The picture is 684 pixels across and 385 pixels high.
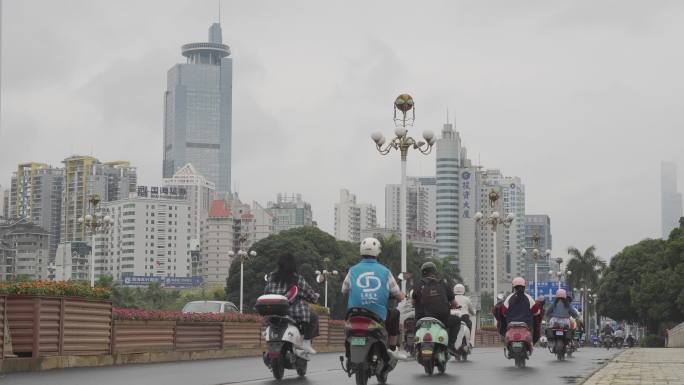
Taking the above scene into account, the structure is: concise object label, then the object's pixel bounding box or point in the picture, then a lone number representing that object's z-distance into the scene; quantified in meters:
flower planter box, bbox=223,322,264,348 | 28.21
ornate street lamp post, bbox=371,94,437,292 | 32.34
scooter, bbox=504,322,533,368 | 20.12
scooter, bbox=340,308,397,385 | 13.51
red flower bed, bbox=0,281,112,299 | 18.81
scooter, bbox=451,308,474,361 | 22.53
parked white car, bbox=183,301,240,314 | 31.98
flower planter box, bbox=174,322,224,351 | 25.47
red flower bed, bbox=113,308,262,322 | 22.81
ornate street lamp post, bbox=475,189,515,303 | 48.22
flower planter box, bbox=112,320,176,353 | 22.36
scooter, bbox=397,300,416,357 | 23.61
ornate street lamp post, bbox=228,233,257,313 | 65.31
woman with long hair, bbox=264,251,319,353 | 16.47
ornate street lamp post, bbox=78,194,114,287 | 50.97
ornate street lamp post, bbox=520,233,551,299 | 63.91
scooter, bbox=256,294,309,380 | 15.48
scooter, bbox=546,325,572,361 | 25.44
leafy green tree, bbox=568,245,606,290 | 123.31
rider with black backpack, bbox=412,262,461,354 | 17.44
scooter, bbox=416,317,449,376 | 16.95
